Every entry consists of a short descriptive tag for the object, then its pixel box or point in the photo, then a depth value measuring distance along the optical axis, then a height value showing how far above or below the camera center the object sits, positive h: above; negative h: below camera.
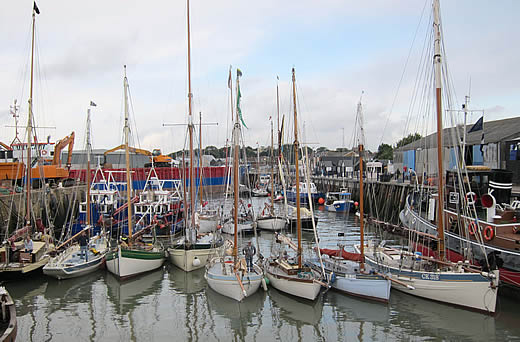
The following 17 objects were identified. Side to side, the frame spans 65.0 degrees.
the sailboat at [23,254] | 22.67 -4.64
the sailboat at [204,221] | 38.92 -4.68
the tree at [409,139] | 99.64 +8.35
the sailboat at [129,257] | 23.70 -5.04
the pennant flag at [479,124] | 38.63 +4.44
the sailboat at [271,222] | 40.47 -5.00
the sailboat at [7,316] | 12.33 -4.68
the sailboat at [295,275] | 19.30 -5.10
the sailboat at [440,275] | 17.58 -4.87
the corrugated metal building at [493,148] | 42.66 +2.52
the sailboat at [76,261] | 23.03 -5.18
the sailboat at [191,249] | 25.36 -4.83
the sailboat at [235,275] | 19.67 -5.12
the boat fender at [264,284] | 20.60 -5.65
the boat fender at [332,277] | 20.59 -5.31
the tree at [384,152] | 128.62 +6.26
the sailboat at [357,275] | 19.38 -5.18
